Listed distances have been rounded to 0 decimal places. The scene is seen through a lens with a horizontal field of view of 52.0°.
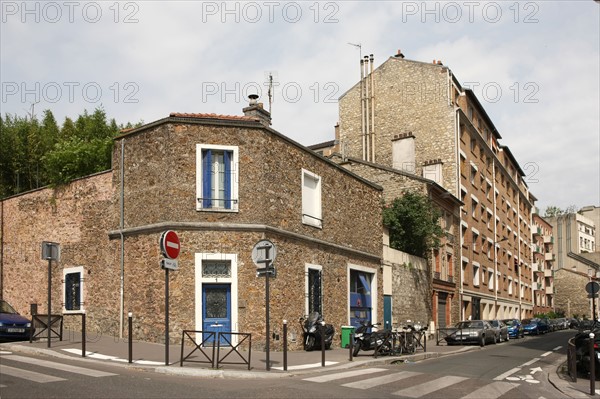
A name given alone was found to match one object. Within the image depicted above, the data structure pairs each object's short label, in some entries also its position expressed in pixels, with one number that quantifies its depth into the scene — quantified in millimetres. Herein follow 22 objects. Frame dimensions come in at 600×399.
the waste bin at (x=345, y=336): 20484
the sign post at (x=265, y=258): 12977
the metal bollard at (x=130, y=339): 12797
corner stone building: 17359
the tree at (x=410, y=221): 30219
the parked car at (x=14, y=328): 16075
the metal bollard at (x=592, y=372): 11266
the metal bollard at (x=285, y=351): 13079
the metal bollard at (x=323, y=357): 14492
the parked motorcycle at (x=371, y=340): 17659
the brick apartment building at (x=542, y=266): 70875
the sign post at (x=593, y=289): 17906
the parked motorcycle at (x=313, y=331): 18984
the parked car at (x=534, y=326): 42825
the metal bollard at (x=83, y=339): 13713
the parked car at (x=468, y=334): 27047
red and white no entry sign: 12375
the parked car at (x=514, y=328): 36938
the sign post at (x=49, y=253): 14758
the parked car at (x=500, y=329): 29875
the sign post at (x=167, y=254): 12422
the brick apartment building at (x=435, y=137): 38344
